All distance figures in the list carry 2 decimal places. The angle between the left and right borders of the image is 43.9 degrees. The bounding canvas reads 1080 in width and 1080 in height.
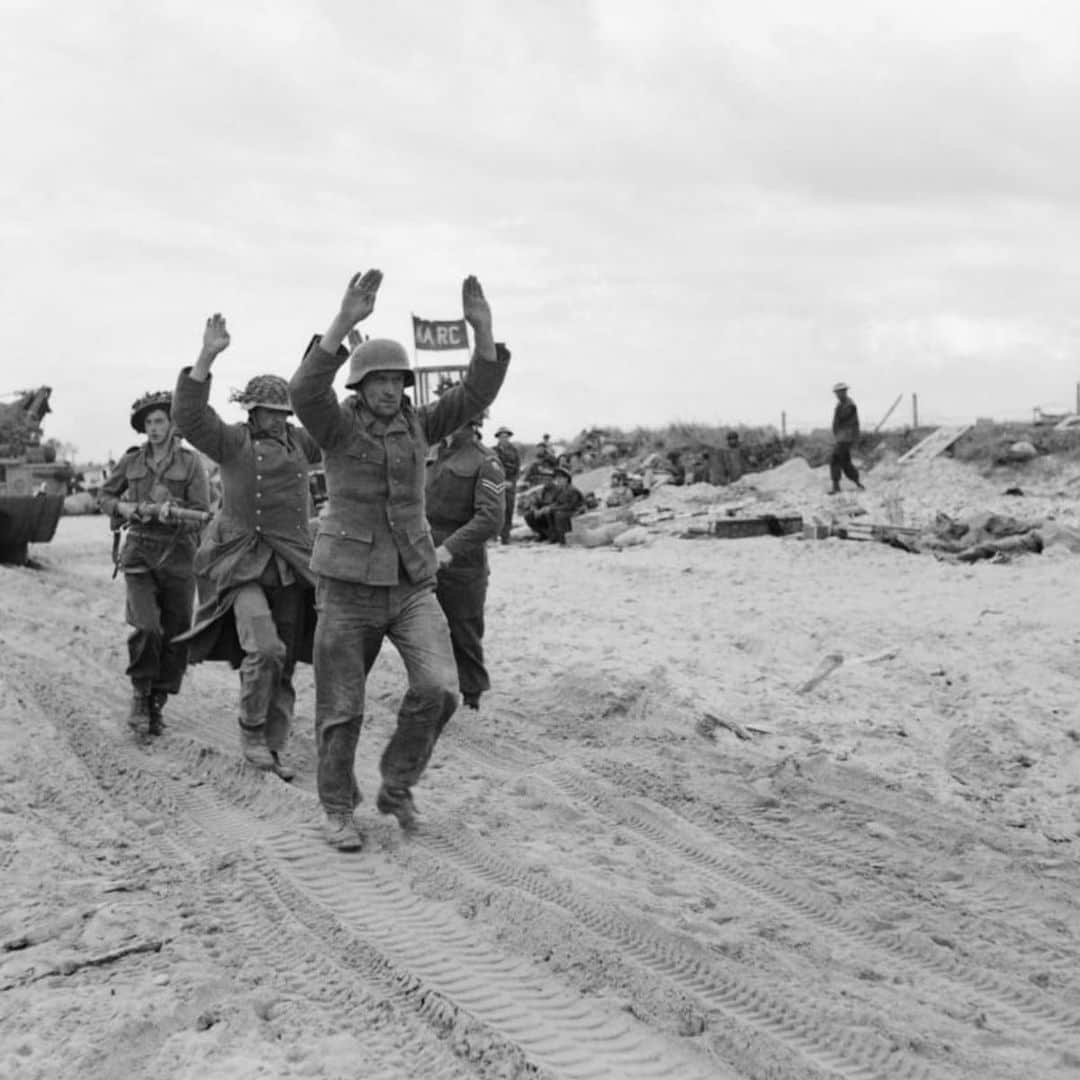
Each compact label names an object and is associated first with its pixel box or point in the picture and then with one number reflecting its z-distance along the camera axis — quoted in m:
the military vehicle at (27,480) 18.19
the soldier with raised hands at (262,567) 7.00
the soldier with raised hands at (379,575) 5.59
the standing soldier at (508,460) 17.47
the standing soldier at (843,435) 20.72
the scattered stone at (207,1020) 3.76
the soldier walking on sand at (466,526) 7.79
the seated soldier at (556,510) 20.27
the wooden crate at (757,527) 17.98
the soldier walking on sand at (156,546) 7.93
